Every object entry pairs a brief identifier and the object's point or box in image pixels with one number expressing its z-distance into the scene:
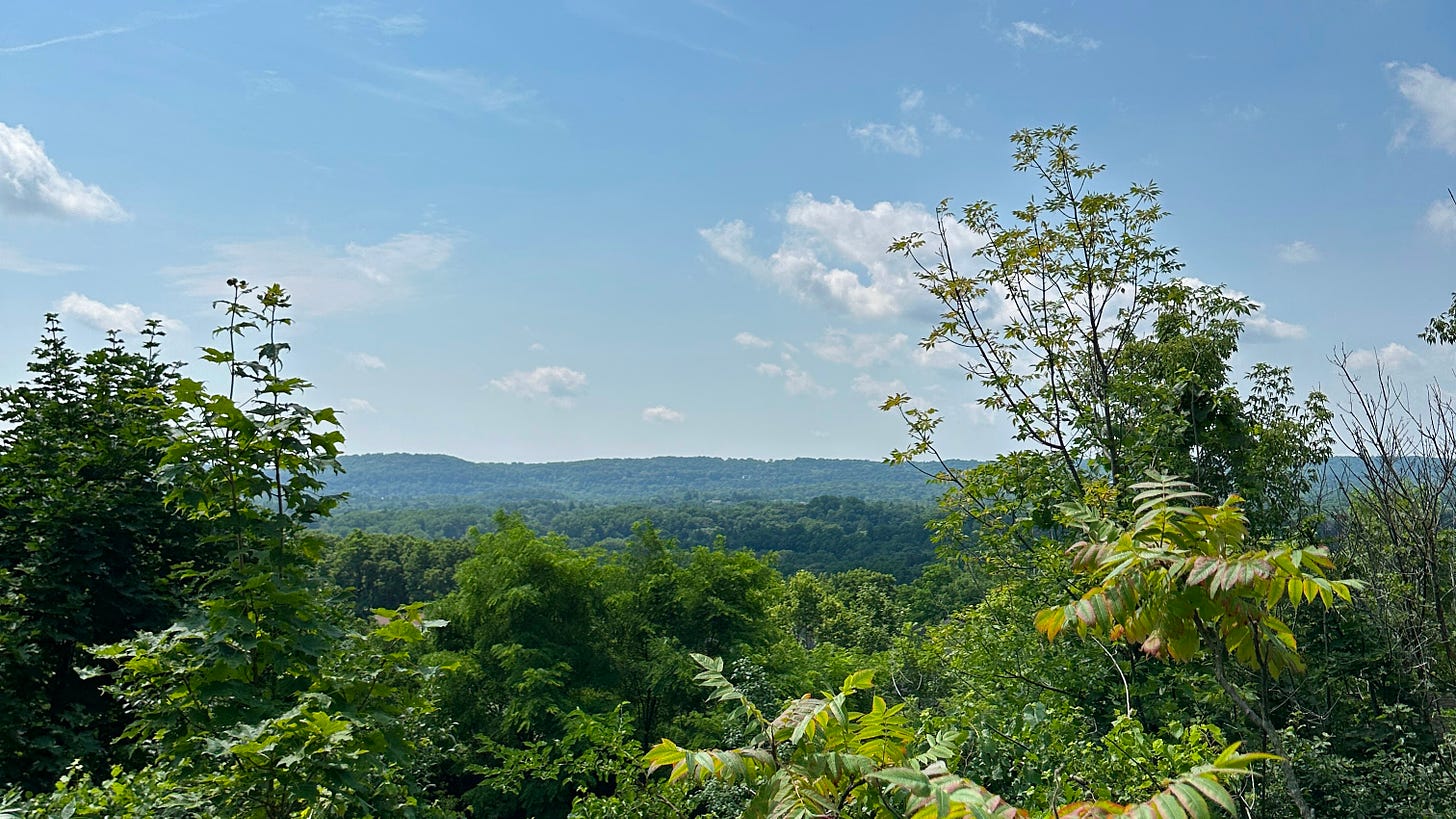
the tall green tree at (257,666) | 3.54
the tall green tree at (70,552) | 9.09
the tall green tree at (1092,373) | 9.54
